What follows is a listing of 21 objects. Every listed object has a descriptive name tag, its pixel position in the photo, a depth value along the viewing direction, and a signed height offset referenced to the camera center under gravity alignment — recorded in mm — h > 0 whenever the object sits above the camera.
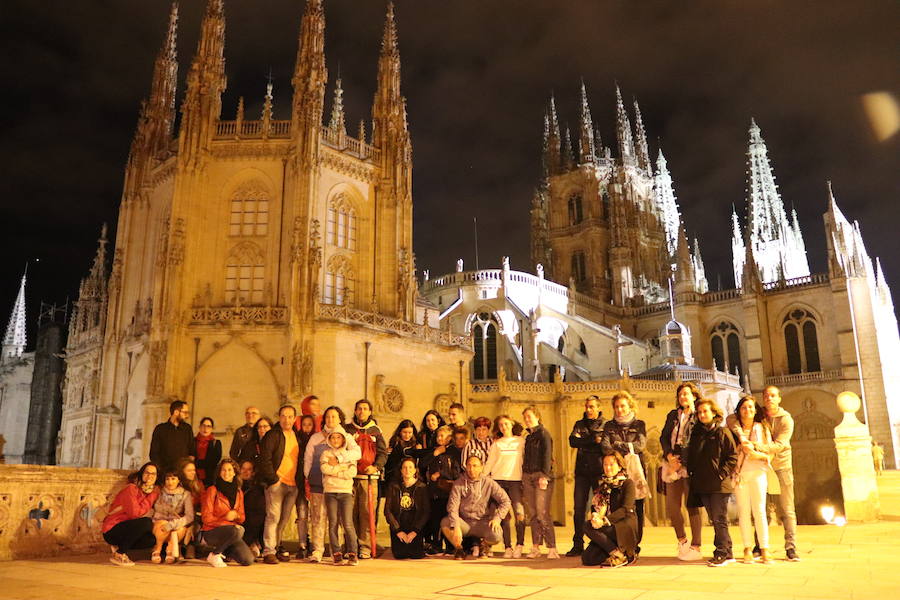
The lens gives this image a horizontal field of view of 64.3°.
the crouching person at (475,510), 9219 -723
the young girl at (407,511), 9148 -738
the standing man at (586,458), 9125 -75
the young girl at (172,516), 8672 -725
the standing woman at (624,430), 8953 +266
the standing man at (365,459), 9500 -66
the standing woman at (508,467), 9750 -189
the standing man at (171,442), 9695 +183
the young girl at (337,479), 8859 -303
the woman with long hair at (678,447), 8578 +49
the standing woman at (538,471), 9453 -244
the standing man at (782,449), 8156 +13
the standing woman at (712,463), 8016 -133
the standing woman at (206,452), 9828 +47
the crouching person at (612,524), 7992 -802
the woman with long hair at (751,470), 7835 -216
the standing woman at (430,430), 10203 +331
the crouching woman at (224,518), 8445 -746
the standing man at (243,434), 9734 +287
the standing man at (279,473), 9156 -238
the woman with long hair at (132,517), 8516 -723
